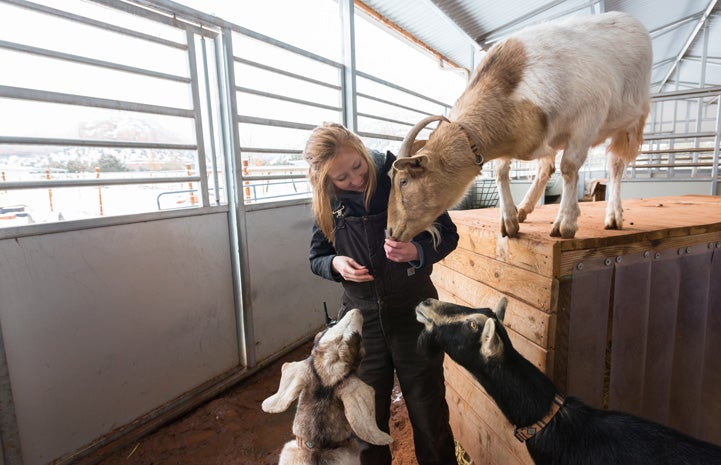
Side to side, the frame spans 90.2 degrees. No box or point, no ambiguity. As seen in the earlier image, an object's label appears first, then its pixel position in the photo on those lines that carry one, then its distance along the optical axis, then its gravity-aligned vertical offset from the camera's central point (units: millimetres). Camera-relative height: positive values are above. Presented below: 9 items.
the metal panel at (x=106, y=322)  2365 -920
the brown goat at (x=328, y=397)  1581 -891
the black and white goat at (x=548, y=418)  1280 -898
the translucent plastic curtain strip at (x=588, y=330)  1557 -633
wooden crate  1562 -583
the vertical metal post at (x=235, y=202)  3400 -37
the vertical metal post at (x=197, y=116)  3140 +750
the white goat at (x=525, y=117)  1522 +313
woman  1701 -374
